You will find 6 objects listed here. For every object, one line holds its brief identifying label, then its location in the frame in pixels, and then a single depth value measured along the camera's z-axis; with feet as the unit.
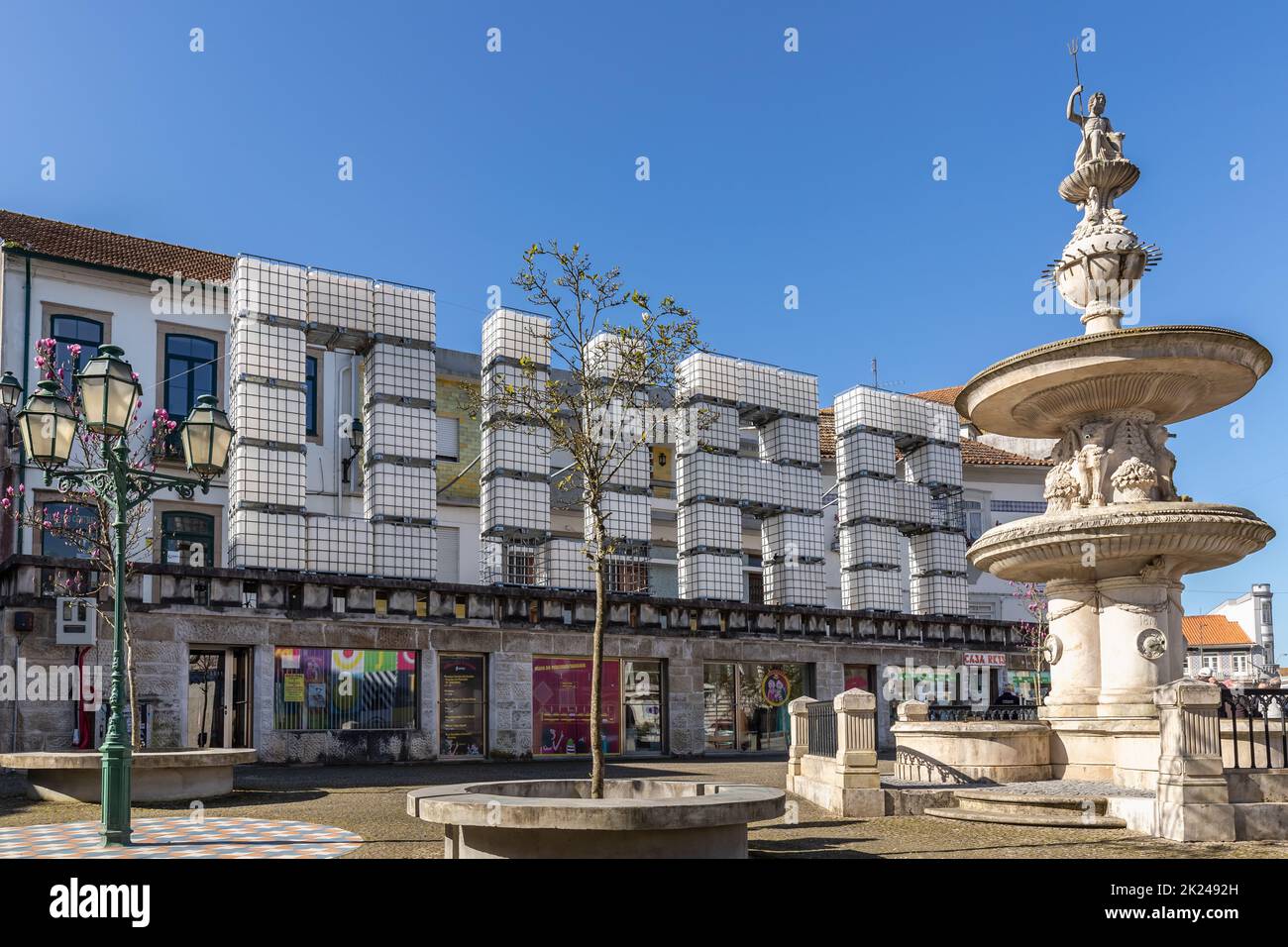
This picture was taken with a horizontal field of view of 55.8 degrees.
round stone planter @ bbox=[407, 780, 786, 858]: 27.53
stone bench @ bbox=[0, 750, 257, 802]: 54.19
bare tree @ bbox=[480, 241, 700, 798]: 40.29
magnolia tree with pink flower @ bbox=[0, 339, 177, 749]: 64.59
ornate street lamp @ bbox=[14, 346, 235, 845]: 39.24
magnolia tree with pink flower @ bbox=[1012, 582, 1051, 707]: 119.74
